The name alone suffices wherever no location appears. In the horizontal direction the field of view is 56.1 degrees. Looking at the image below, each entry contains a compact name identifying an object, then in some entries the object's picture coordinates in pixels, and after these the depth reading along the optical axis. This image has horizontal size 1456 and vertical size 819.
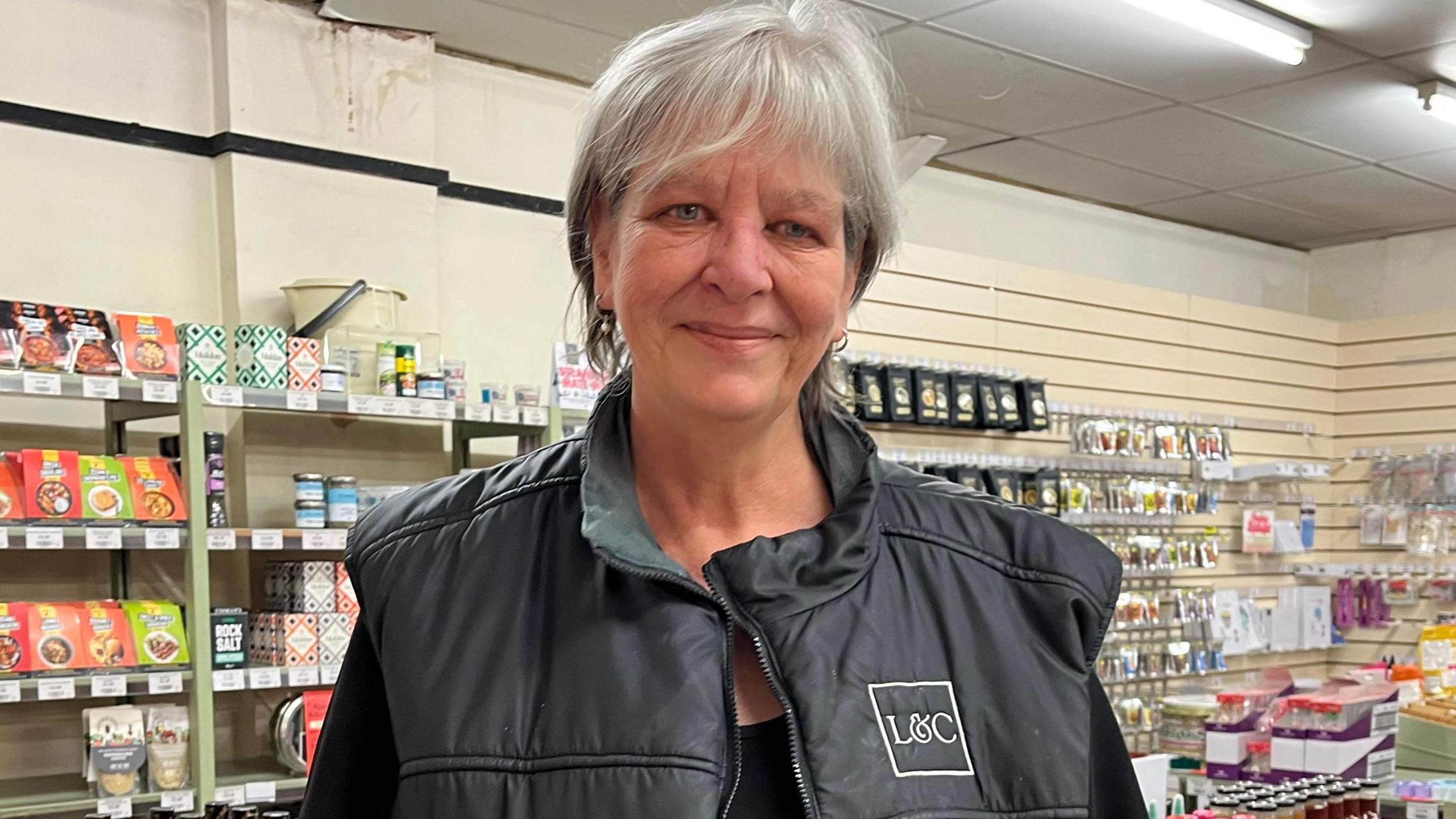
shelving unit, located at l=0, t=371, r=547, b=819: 3.71
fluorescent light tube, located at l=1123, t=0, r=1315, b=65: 4.84
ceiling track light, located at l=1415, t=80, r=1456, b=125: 5.70
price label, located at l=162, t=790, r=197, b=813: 3.90
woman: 1.29
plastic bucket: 4.46
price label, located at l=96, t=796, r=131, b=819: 3.75
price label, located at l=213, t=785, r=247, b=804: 3.99
